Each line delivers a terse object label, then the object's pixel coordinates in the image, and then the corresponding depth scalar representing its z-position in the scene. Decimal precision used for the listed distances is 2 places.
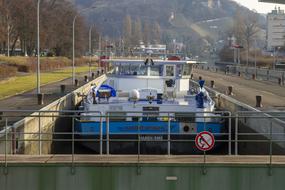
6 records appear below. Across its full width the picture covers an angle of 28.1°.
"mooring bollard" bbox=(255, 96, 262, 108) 30.50
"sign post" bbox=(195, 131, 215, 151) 11.95
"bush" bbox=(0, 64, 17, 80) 49.79
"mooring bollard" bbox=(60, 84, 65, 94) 38.81
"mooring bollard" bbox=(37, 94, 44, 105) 29.59
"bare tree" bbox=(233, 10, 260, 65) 135.25
